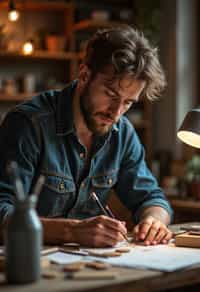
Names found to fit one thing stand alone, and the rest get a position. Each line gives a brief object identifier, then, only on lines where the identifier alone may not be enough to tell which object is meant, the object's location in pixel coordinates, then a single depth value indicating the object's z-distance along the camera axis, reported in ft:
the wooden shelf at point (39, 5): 18.74
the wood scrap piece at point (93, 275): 5.50
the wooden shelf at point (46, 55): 18.47
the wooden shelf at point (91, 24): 18.90
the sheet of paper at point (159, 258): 6.03
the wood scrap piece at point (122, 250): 6.73
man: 7.85
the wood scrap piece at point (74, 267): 5.75
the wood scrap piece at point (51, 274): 5.52
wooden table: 5.21
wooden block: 7.25
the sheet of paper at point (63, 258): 6.19
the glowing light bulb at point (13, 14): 16.07
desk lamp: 8.29
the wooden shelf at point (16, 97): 18.48
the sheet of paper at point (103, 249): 6.80
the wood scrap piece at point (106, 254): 6.48
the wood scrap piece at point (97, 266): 5.91
